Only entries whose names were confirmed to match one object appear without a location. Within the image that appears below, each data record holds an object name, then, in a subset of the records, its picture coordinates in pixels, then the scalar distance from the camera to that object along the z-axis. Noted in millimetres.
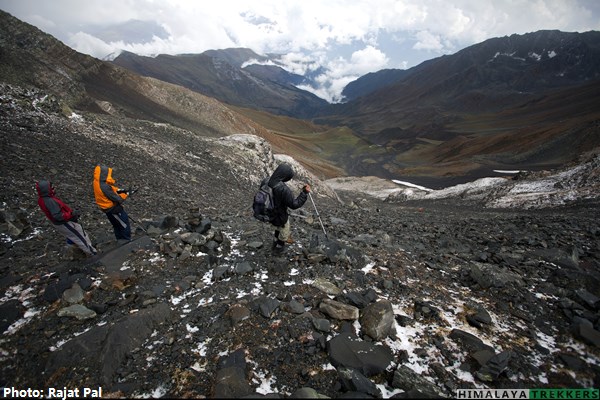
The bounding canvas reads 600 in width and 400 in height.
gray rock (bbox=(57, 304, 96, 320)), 5750
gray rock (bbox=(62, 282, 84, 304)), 6062
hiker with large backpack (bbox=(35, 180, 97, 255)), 7227
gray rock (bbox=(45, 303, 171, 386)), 4656
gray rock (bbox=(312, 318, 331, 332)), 5561
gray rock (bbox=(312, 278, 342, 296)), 6812
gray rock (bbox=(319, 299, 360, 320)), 5922
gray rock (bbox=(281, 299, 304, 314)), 5986
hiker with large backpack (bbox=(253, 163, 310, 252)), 7473
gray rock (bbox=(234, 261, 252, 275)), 7459
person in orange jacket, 8047
